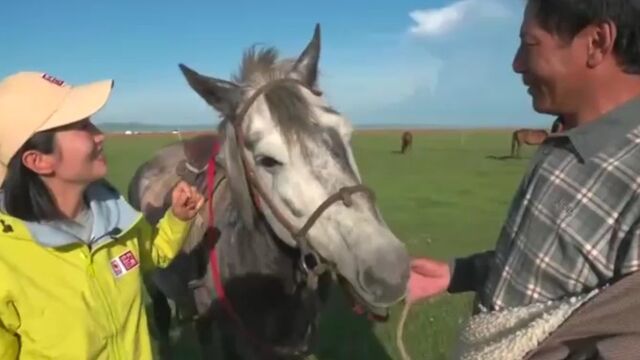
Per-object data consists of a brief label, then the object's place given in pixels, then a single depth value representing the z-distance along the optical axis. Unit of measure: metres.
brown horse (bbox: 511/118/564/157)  37.87
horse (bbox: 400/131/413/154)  44.41
